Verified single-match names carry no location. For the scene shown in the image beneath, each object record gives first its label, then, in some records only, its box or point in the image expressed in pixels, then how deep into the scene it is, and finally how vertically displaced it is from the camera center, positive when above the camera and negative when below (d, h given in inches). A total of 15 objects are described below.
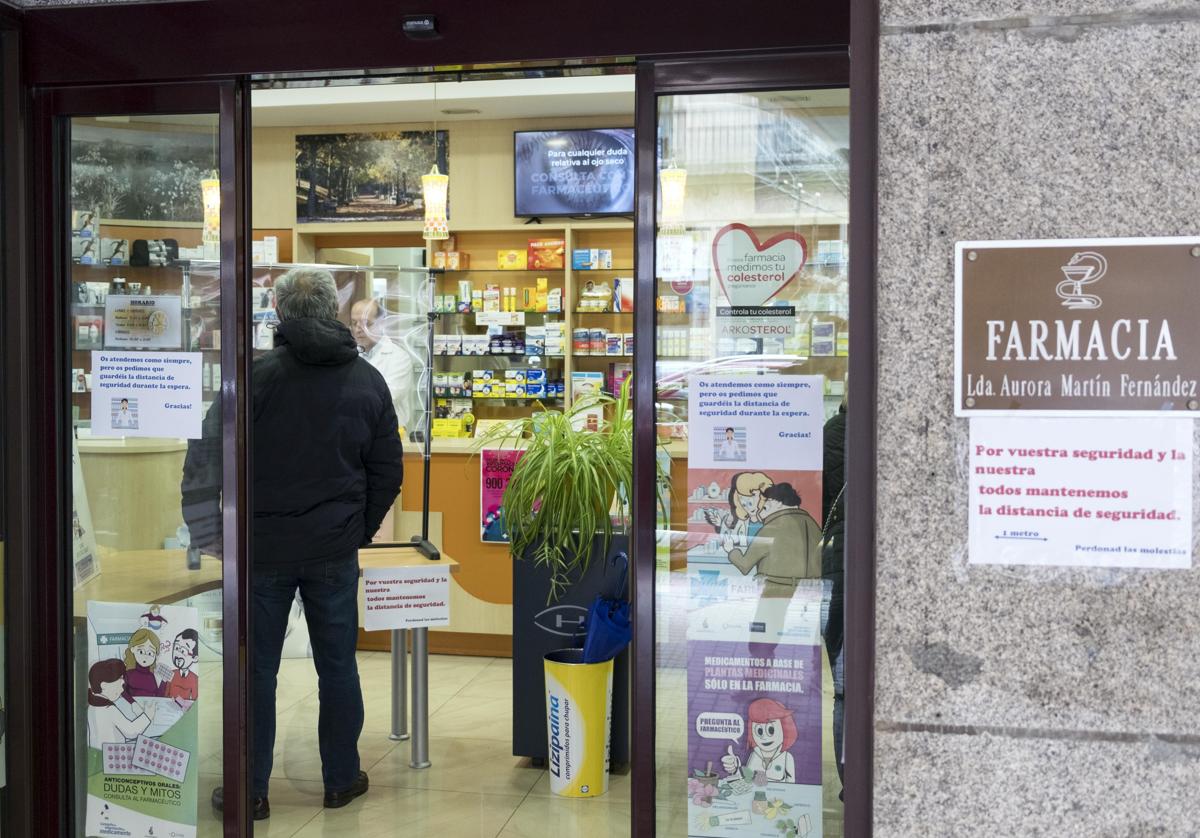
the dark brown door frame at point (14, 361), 116.0 +1.9
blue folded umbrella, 150.2 -34.8
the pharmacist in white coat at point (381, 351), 201.9 +5.6
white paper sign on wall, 47.7 -4.8
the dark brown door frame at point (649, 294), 105.0 +8.6
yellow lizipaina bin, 149.0 -47.5
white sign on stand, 161.6 -32.4
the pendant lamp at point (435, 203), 231.8 +38.2
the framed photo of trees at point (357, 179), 306.3 +57.0
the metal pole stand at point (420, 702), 163.5 -48.3
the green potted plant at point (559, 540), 156.9 -23.4
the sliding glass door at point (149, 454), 116.7 -8.1
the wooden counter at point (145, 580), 119.4 -22.2
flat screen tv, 286.0 +55.1
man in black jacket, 145.6 -15.9
